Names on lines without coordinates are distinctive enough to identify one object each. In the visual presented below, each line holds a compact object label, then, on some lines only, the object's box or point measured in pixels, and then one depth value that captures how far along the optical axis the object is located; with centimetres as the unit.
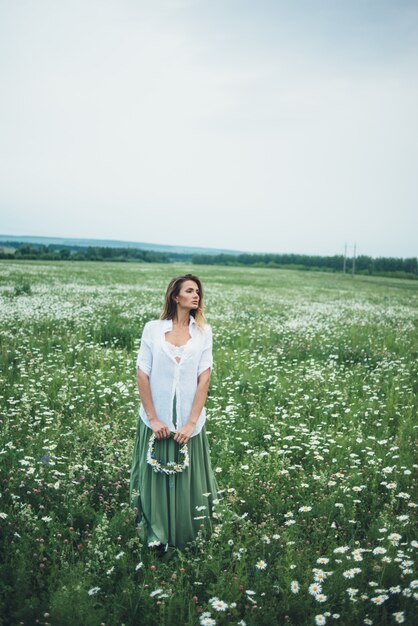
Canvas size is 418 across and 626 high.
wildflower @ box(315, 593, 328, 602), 296
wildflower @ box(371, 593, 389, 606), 287
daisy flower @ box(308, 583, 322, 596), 306
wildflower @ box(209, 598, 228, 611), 284
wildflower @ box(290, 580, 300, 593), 305
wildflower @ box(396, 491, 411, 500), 407
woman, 369
